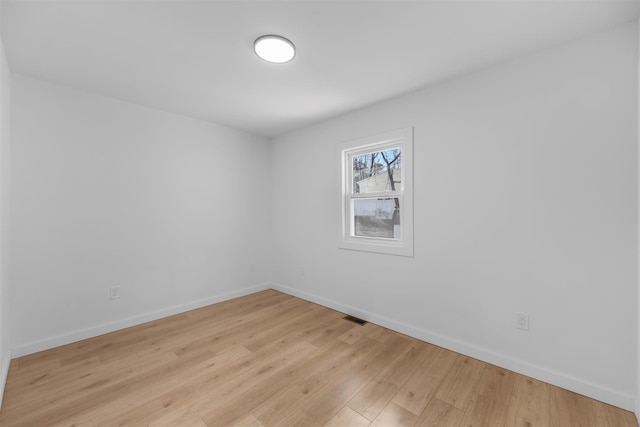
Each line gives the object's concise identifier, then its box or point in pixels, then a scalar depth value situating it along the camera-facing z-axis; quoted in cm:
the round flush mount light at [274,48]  180
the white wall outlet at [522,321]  200
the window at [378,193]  269
